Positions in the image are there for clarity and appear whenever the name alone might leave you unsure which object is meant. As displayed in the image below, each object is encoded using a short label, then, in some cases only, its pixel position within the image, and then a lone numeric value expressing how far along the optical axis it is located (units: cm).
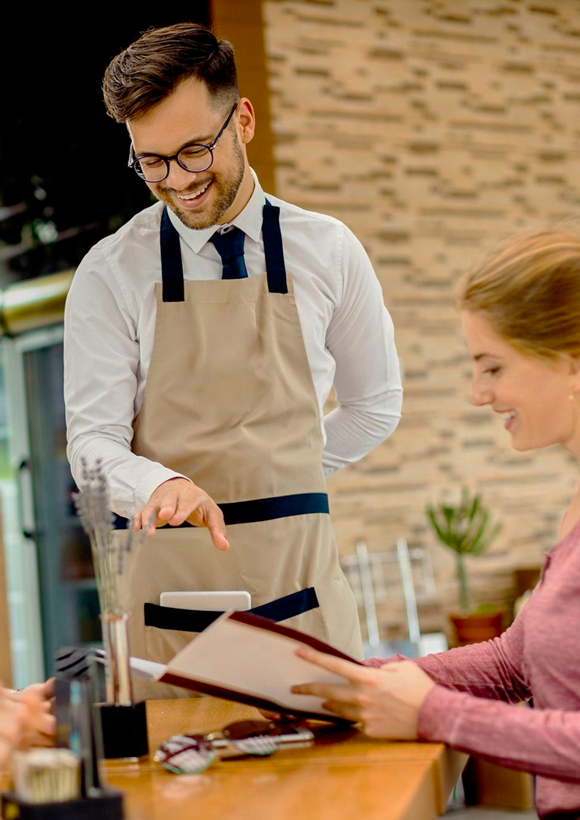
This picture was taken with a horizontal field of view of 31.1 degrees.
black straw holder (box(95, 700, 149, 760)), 128
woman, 121
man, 186
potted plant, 505
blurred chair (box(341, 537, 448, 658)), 526
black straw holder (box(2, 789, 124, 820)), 94
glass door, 600
